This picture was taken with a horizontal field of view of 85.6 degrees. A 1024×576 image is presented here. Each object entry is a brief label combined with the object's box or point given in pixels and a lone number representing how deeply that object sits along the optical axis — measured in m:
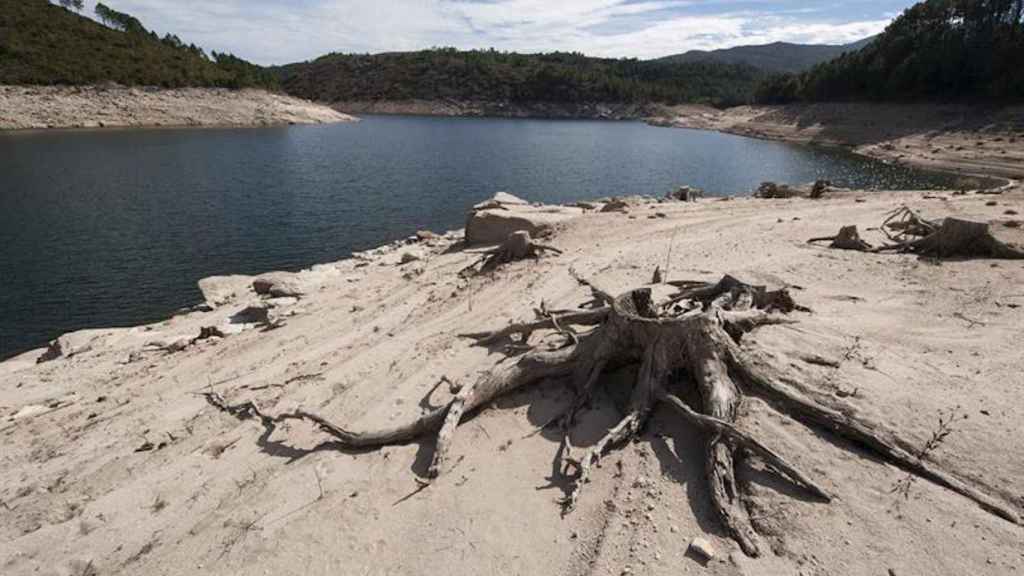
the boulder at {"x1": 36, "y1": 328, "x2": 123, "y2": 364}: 13.16
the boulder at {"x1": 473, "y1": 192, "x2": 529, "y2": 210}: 20.66
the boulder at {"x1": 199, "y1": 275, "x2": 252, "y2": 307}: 16.66
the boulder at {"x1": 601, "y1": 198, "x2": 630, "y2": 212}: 20.05
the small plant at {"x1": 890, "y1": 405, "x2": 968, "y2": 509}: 4.62
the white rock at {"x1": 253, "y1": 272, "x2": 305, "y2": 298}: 15.90
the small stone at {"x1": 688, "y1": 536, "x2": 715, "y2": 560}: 4.34
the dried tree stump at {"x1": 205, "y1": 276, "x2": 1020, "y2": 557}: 4.84
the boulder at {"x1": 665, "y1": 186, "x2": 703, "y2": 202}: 26.16
